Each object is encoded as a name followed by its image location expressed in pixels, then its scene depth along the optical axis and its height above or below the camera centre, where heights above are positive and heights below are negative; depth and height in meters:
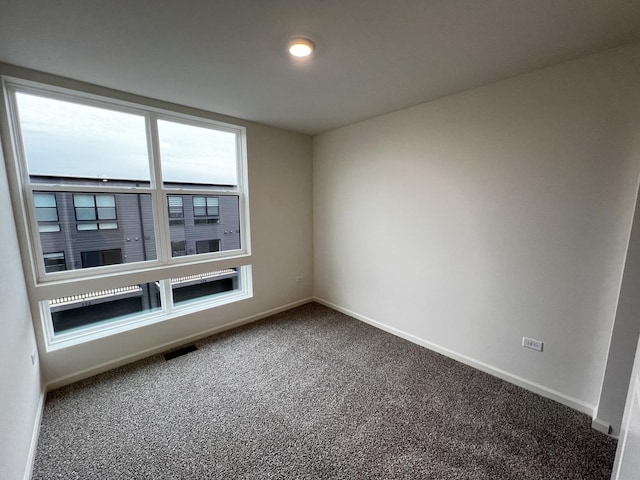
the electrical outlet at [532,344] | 2.13 -1.15
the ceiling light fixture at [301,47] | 1.63 +1.02
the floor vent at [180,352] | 2.69 -1.56
